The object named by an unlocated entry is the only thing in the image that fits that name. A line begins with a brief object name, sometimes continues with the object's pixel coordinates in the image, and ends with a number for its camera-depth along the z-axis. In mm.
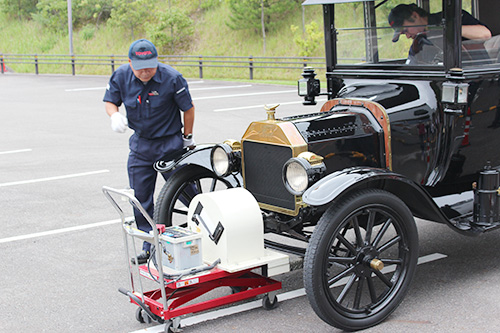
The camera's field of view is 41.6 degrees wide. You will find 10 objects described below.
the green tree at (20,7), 37428
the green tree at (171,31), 28594
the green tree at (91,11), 34625
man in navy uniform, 5027
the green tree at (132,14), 31273
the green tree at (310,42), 22281
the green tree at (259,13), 27109
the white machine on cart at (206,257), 3803
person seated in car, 4633
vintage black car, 3855
